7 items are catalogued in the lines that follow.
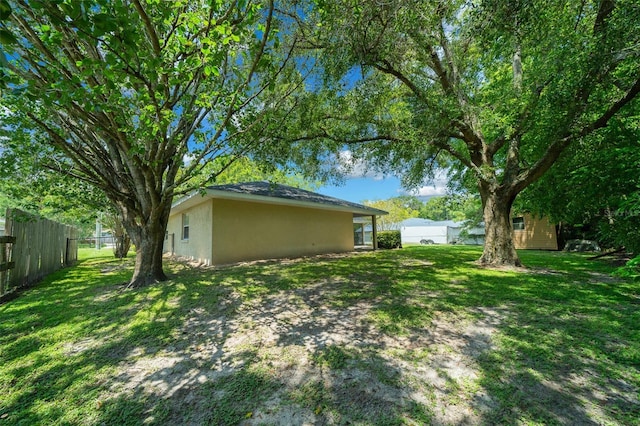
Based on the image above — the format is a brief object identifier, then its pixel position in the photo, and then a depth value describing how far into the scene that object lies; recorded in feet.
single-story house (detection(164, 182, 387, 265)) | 33.73
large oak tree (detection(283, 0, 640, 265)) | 16.70
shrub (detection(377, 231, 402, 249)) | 60.13
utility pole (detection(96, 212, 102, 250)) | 83.93
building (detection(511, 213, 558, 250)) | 57.26
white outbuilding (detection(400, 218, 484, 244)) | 104.72
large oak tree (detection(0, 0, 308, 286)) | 11.16
